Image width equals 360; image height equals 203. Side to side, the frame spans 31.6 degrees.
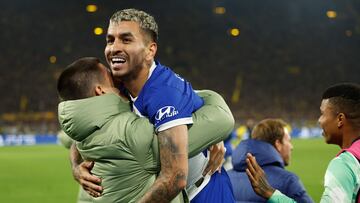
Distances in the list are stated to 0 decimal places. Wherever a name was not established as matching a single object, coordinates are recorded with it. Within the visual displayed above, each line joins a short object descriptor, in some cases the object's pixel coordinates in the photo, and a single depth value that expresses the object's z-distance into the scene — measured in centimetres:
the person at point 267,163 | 443
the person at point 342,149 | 306
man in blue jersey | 300
